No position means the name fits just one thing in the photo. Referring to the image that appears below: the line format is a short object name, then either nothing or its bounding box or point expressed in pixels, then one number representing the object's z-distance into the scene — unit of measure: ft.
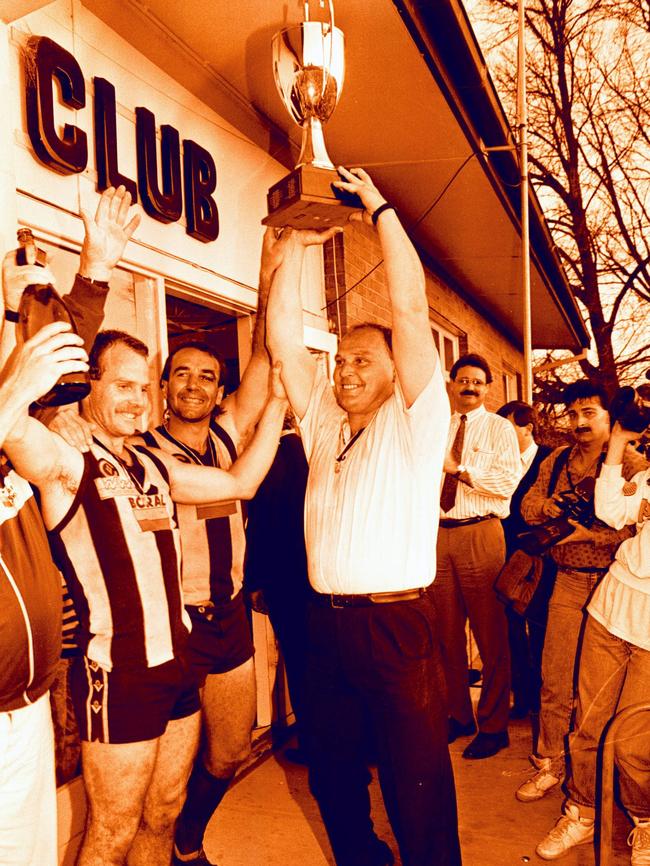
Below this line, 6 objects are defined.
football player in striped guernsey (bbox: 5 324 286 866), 7.52
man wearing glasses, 14.55
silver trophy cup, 8.37
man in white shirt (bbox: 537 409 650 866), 10.35
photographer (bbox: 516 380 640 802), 12.12
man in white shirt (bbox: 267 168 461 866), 8.02
